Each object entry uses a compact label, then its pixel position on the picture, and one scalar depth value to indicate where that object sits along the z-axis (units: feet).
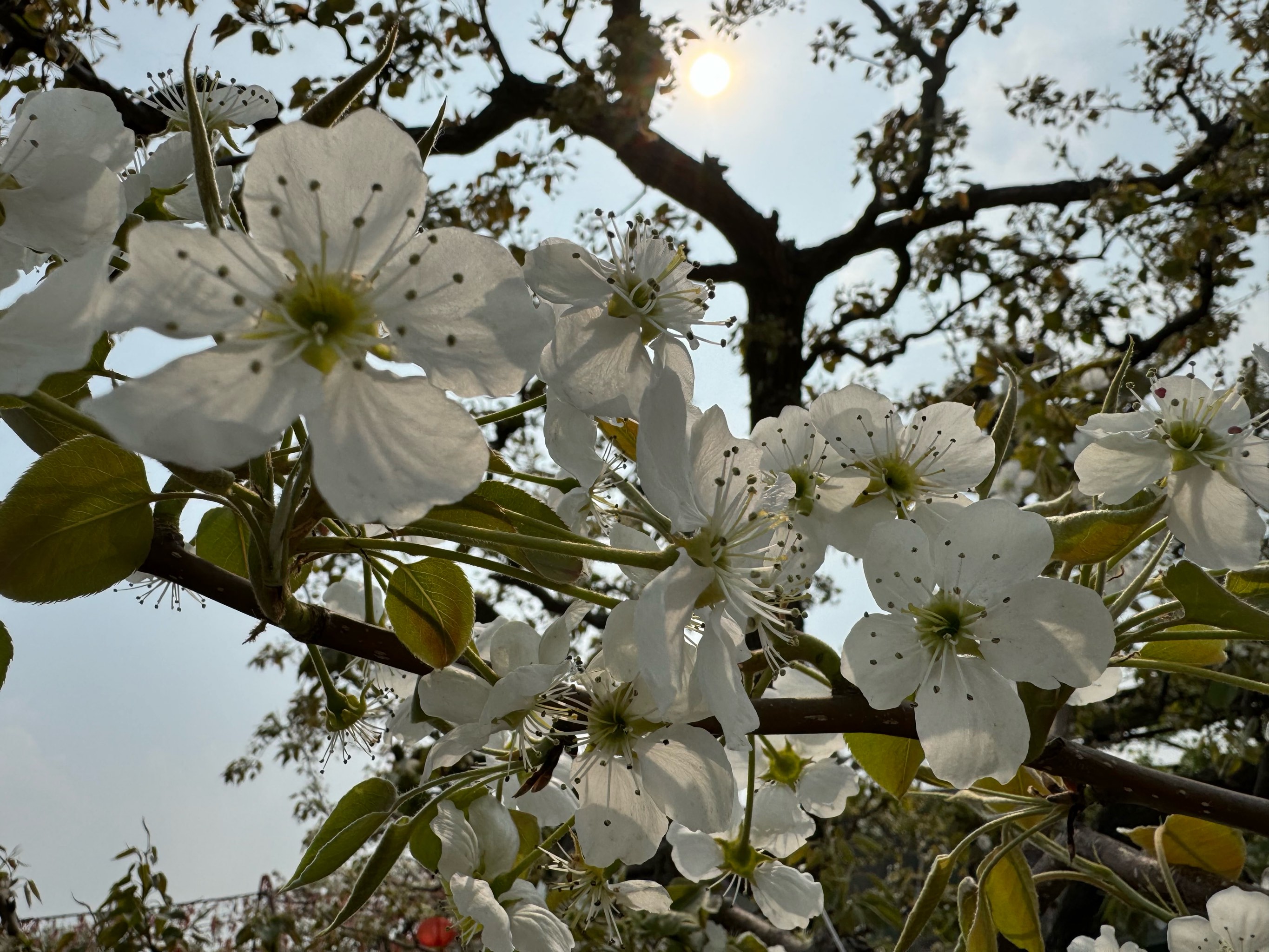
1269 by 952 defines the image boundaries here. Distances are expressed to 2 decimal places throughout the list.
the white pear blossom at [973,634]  0.38
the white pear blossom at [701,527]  0.30
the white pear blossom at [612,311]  0.37
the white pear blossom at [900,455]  0.45
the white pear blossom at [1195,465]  0.41
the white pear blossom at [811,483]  0.45
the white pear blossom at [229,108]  0.49
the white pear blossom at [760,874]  0.66
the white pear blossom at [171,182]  0.38
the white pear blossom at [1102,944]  0.69
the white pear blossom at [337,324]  0.24
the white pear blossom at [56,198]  0.30
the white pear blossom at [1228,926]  0.63
